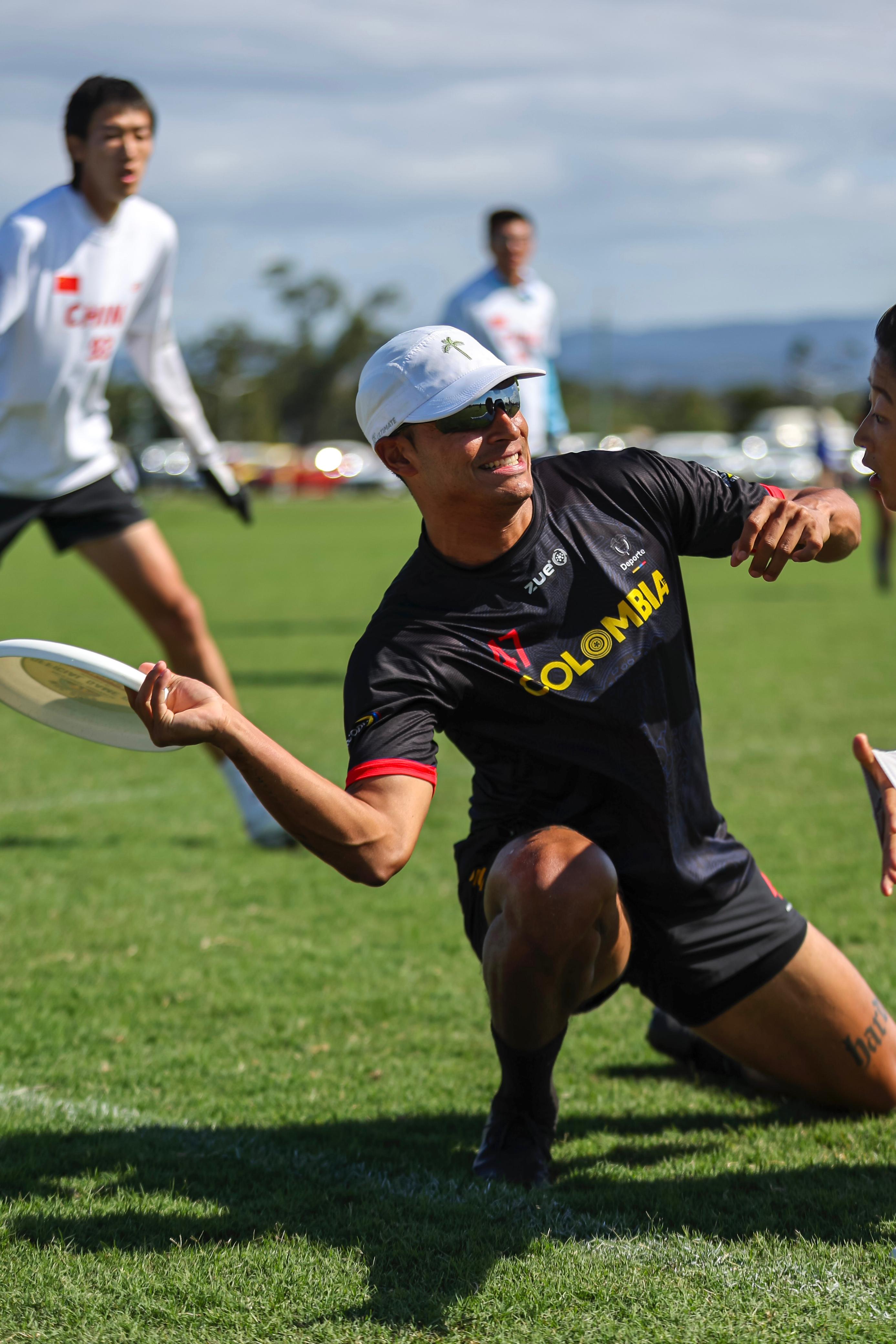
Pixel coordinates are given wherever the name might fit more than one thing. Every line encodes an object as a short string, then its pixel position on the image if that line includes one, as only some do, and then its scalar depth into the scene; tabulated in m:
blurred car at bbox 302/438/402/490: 144.00
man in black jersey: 5.86
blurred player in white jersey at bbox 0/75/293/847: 10.59
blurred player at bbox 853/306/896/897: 5.62
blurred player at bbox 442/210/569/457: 19.03
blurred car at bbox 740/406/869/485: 109.19
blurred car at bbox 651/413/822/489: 115.94
